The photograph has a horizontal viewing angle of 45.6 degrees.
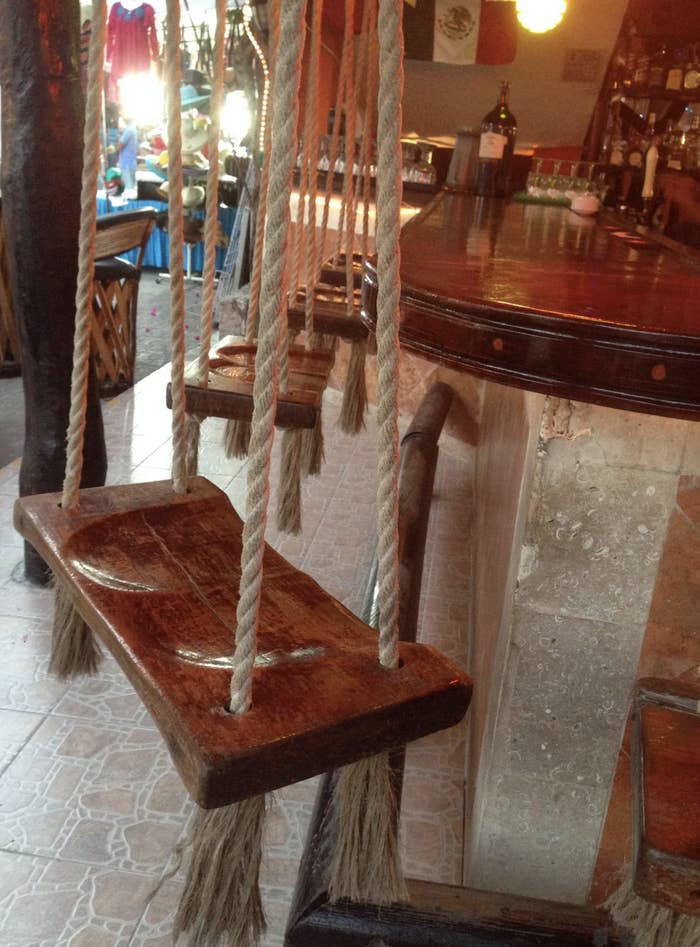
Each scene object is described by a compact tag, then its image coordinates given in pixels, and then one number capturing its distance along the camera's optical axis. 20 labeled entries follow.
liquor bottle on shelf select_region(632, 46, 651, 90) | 4.32
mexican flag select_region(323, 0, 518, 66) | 5.40
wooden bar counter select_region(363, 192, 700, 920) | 0.98
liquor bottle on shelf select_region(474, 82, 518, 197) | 3.38
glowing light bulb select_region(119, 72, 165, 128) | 10.52
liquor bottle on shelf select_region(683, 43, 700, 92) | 3.72
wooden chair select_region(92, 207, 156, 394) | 4.79
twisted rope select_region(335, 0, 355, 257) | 1.94
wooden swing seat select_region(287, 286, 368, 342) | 2.13
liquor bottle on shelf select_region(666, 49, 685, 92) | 3.88
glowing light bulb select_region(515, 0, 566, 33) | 4.56
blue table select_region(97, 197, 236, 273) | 8.77
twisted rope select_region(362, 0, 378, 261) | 2.10
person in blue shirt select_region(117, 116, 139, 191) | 9.87
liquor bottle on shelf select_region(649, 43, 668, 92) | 4.11
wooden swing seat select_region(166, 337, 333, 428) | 1.60
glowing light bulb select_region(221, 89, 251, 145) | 8.34
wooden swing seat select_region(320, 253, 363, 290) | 2.57
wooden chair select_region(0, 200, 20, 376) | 4.92
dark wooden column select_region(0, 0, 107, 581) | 2.37
